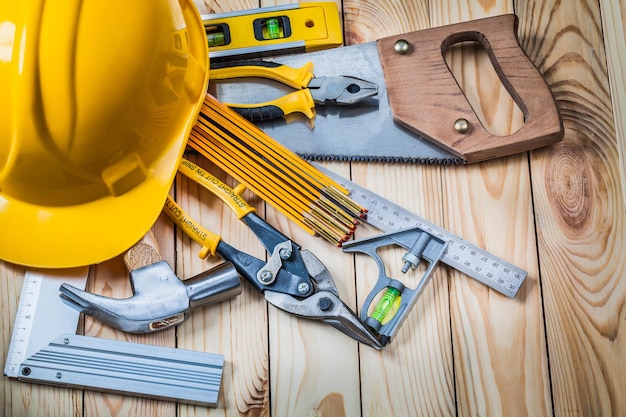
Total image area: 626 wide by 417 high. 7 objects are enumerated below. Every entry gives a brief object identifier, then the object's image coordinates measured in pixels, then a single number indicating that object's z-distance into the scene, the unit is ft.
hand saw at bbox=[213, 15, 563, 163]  5.33
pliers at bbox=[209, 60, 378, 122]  5.45
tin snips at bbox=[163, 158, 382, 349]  4.95
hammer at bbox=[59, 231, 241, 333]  4.93
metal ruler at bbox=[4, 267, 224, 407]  4.92
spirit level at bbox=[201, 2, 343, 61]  5.72
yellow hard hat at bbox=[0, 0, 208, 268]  4.49
